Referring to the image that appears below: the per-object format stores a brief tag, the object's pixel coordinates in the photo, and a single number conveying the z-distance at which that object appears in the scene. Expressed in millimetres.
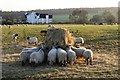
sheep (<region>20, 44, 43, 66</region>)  17453
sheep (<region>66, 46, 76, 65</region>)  16969
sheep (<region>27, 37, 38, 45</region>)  28375
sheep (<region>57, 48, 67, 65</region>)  16766
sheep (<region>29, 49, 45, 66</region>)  16875
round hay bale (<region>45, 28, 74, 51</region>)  18625
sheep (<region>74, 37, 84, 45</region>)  27047
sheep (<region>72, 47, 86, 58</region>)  18156
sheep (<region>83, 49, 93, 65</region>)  17391
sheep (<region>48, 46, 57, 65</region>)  16906
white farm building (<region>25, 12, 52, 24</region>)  132875
